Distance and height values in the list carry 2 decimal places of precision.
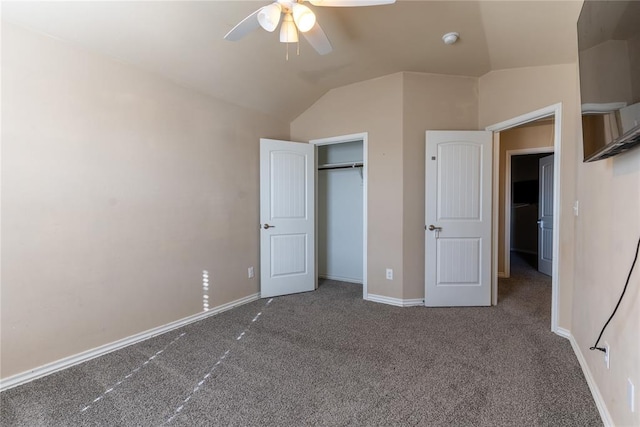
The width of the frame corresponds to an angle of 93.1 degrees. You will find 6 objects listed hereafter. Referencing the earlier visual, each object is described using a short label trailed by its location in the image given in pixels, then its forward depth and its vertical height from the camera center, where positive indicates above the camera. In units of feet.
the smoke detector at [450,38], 8.21 +4.80
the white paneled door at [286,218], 12.03 -0.29
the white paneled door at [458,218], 10.59 -0.23
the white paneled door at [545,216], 15.53 -0.20
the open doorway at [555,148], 8.48 +1.81
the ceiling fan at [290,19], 5.71 +3.84
